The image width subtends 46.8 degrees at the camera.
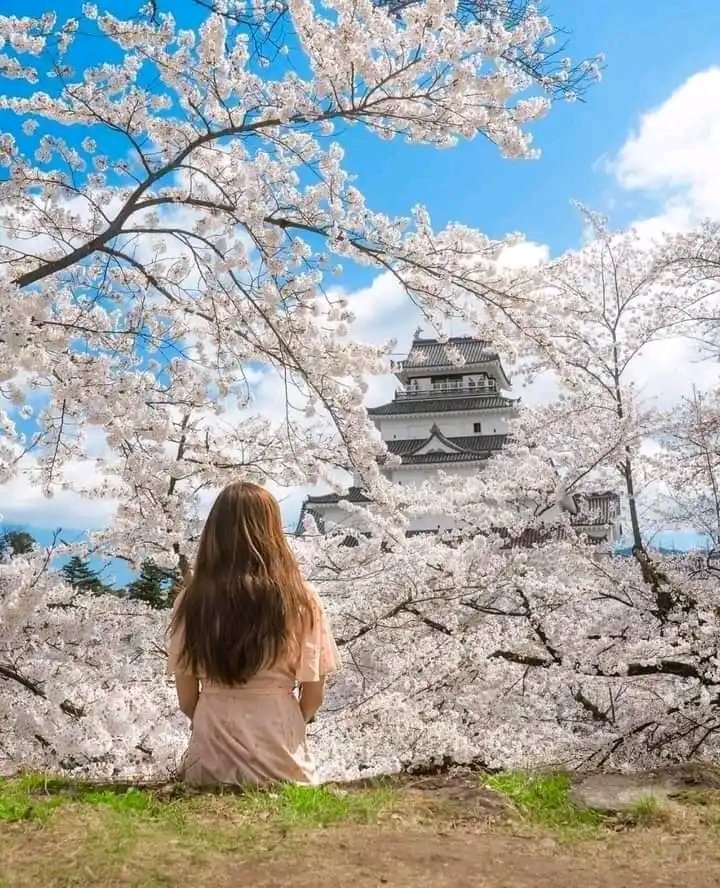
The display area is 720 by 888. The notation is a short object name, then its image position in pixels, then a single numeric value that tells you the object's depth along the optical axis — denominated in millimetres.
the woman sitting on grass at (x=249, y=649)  2854
